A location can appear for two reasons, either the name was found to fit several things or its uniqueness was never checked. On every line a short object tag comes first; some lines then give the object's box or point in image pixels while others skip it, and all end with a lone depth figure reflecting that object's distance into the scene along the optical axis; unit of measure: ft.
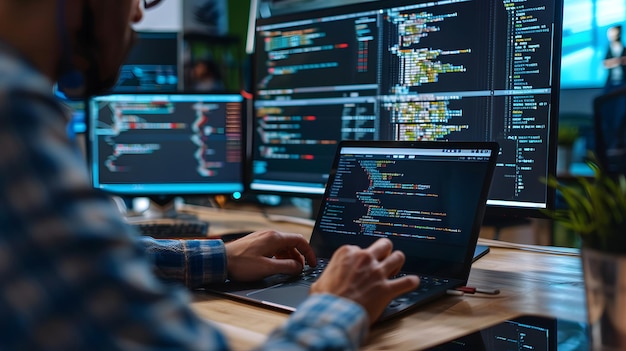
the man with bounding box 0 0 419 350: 1.38
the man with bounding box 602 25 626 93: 9.67
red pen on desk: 3.16
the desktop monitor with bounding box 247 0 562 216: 3.67
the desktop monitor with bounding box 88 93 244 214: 5.71
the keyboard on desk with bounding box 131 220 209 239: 4.95
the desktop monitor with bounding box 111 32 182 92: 7.05
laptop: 3.20
